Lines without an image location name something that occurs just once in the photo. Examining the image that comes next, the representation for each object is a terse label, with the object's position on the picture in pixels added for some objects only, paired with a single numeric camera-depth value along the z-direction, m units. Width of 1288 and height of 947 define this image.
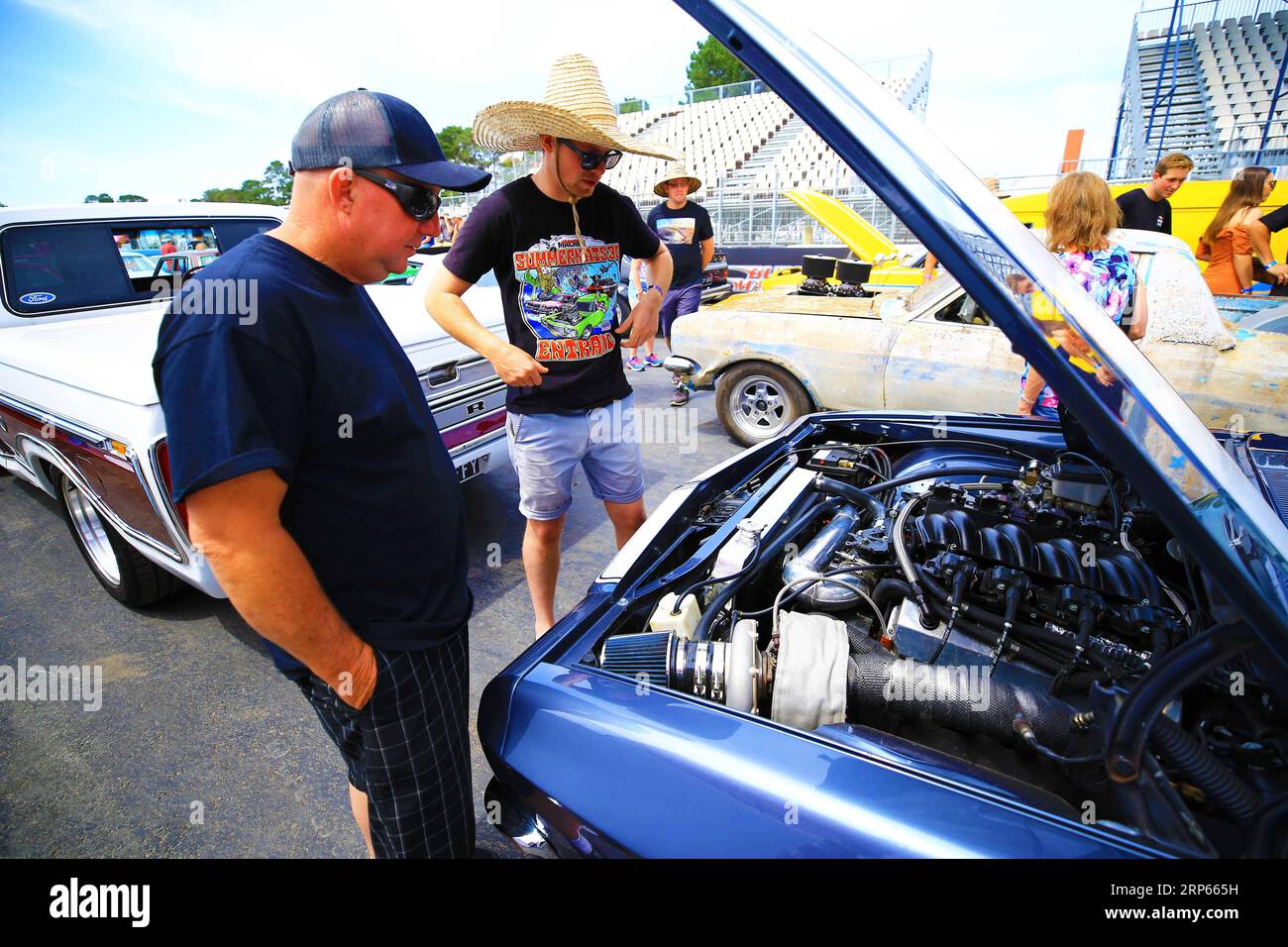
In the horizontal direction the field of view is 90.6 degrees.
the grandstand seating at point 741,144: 22.66
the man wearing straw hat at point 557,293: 2.21
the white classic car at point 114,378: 2.39
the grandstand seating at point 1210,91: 13.79
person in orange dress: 5.08
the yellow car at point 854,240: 7.71
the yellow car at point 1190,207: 7.90
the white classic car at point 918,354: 3.42
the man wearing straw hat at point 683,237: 6.09
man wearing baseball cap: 1.00
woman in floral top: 3.08
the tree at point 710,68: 39.84
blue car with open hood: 1.04
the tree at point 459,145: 40.34
